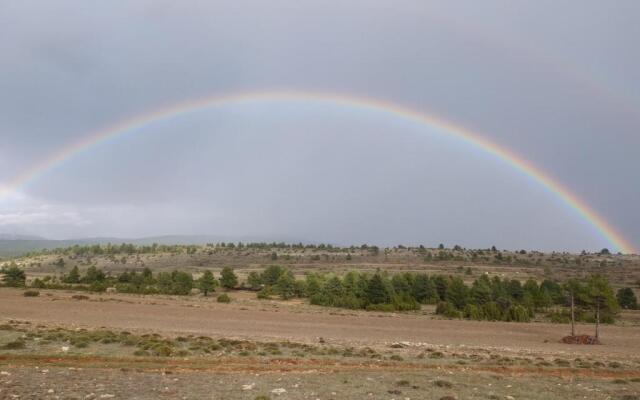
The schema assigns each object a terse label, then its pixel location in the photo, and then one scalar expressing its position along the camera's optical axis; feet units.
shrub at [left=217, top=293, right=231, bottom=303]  242.78
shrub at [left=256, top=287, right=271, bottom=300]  277.03
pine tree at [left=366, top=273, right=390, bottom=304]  257.14
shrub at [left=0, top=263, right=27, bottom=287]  282.66
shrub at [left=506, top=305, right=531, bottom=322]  220.02
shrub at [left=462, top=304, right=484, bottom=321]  223.92
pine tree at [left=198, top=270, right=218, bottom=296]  285.43
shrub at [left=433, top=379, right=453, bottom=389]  72.54
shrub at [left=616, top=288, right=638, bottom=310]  282.36
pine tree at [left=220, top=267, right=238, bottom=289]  317.42
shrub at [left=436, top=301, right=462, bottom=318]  225.82
